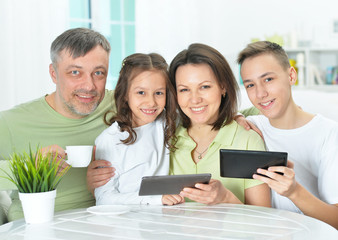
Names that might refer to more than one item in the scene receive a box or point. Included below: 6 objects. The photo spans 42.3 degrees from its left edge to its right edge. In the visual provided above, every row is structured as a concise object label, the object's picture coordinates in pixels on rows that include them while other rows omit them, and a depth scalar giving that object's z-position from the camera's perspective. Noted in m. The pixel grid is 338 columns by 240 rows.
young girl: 2.06
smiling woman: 2.00
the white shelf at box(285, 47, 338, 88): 5.41
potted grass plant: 1.49
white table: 1.32
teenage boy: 1.93
